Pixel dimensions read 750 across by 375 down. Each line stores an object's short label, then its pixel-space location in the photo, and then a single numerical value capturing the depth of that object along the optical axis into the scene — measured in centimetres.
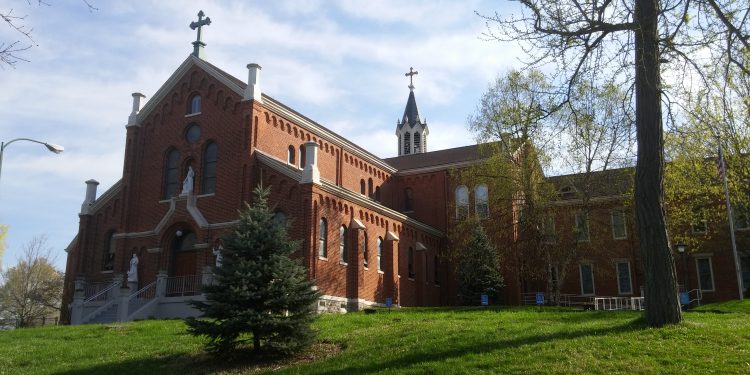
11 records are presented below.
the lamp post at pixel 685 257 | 2816
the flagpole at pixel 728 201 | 2789
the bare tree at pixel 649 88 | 1395
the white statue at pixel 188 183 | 3077
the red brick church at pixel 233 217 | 2881
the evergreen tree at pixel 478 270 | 3344
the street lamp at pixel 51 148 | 2020
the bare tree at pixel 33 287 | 5416
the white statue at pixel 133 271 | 3036
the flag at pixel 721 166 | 2762
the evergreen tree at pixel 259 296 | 1578
